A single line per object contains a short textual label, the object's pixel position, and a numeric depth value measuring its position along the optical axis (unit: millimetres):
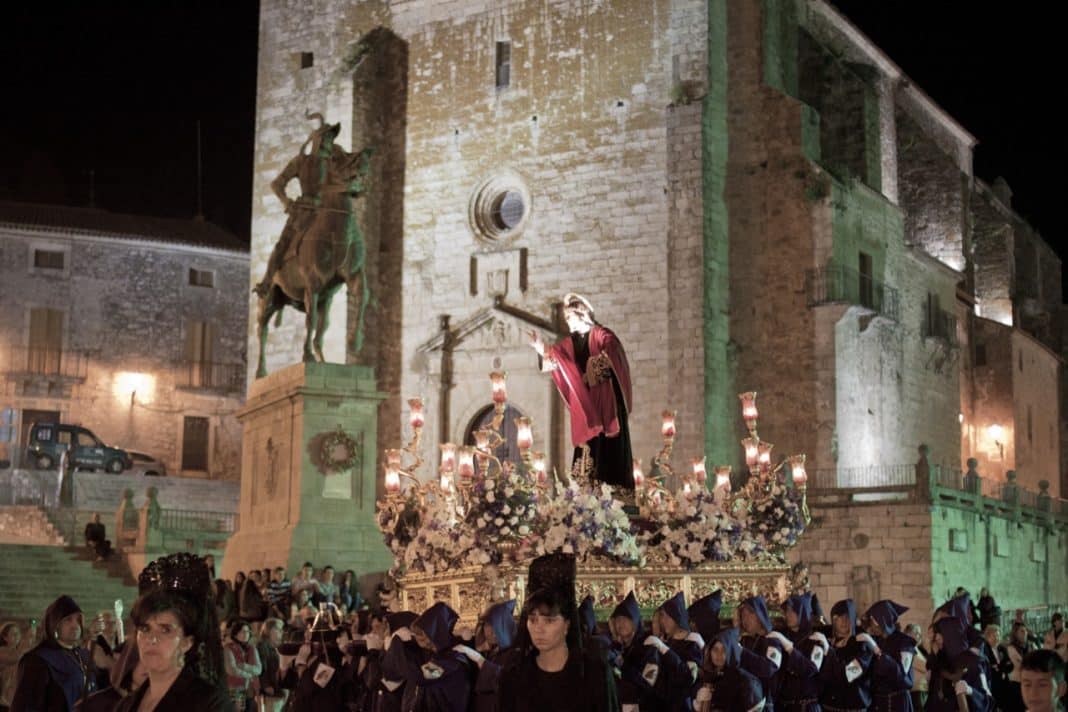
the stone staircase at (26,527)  28594
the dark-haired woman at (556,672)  6094
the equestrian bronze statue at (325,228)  20031
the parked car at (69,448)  34469
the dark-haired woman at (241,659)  12164
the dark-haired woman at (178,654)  4859
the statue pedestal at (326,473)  18797
